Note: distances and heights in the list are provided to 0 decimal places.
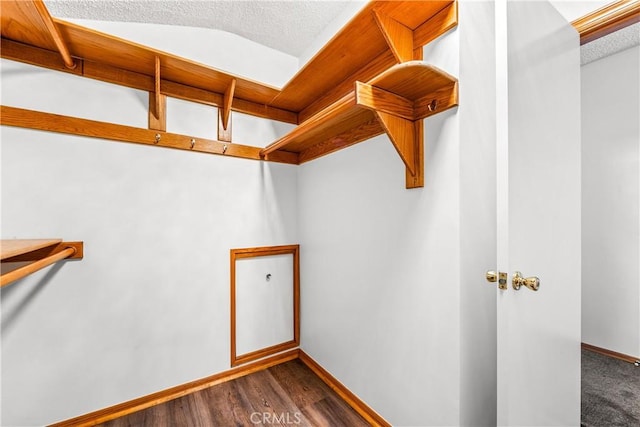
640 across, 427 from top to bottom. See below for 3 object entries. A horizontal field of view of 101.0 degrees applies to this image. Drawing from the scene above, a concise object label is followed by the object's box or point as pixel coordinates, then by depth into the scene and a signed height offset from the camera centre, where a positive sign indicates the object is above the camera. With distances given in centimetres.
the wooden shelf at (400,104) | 118 +56
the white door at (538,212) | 104 +1
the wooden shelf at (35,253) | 89 -21
